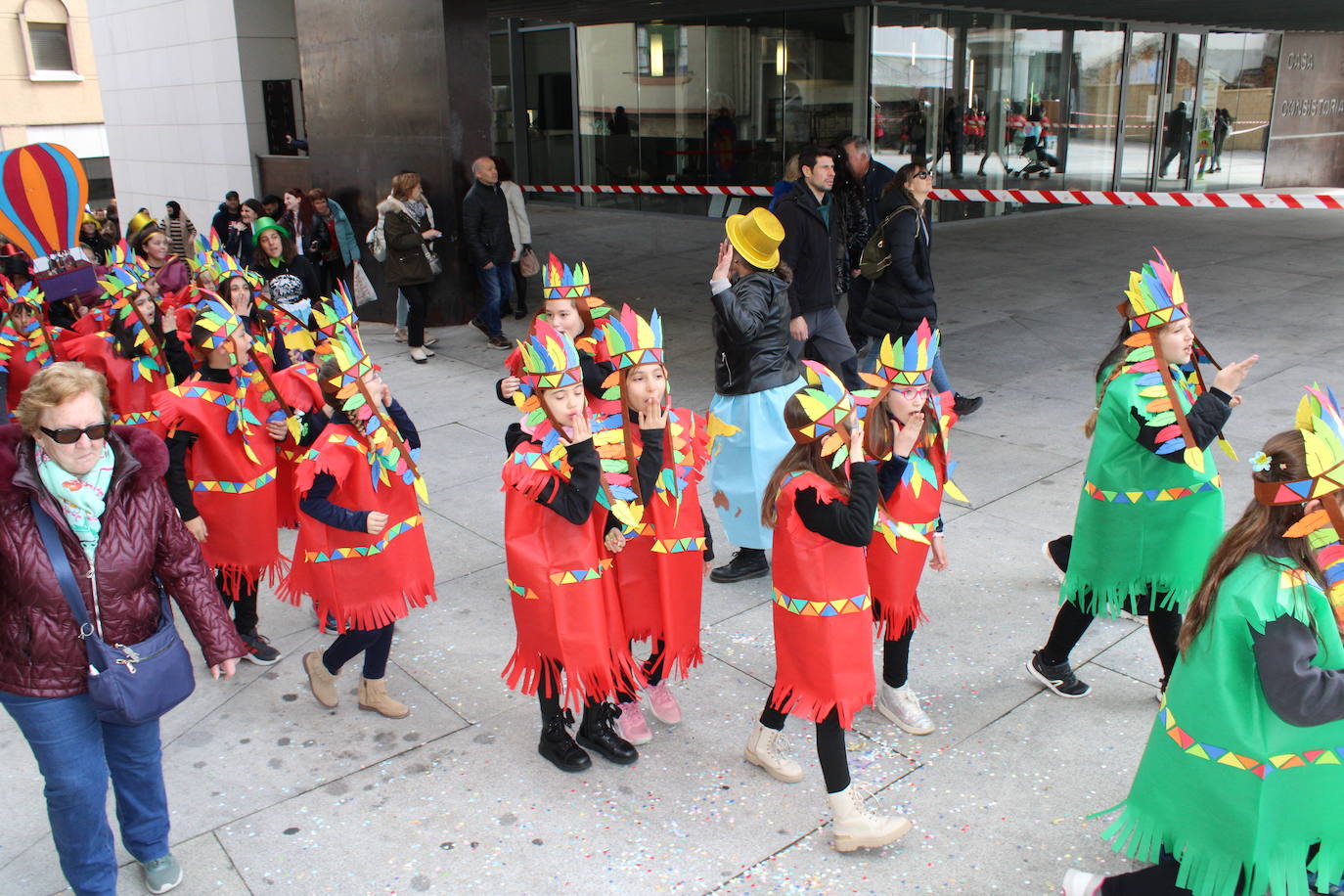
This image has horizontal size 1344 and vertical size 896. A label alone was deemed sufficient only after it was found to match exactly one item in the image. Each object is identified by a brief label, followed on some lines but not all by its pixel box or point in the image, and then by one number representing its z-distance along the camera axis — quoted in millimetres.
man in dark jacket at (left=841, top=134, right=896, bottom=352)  8203
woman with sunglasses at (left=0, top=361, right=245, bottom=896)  3072
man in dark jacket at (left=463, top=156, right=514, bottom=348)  10328
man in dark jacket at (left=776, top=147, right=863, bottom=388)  6781
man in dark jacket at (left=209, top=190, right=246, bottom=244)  11383
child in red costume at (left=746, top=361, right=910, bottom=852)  3361
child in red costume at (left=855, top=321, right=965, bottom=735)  3719
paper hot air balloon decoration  6805
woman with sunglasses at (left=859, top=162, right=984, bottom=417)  7176
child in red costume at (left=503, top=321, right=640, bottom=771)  3621
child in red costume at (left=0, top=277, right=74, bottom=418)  7027
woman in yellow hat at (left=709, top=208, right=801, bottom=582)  5477
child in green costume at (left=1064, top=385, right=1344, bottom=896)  2607
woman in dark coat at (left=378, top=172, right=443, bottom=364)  10195
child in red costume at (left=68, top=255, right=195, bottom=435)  5961
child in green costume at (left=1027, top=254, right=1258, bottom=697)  3982
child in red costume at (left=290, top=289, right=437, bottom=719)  4105
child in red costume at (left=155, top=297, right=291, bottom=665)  4766
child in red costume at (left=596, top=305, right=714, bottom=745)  3795
